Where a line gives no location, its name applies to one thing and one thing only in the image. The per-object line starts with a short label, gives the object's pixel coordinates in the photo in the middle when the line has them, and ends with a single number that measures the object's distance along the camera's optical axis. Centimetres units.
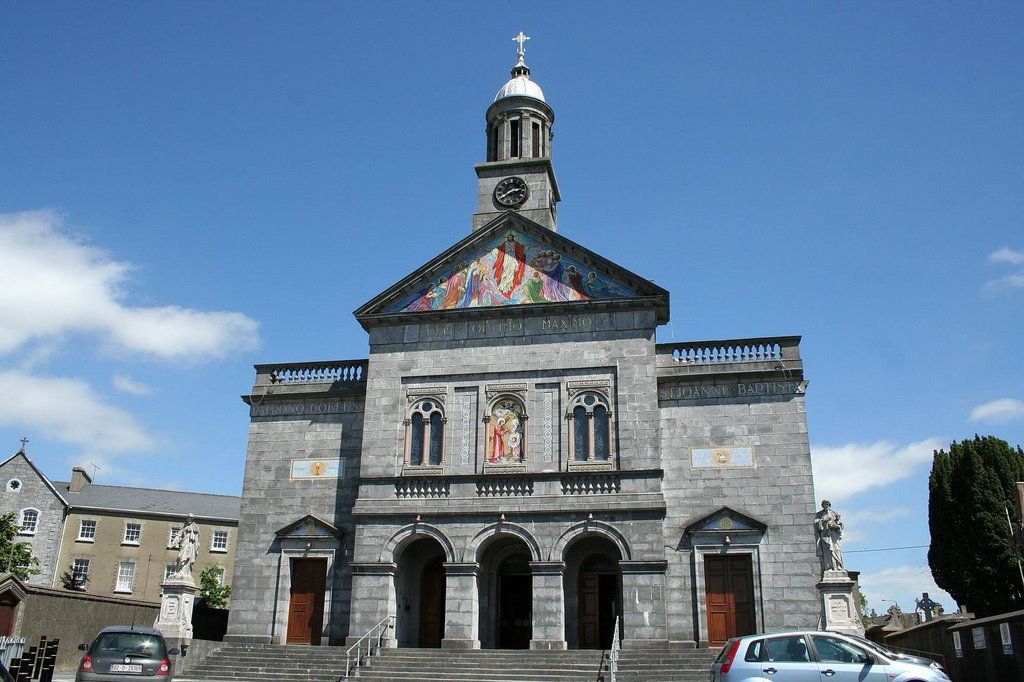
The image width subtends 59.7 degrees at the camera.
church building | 2639
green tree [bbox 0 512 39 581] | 3675
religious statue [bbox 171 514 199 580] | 2792
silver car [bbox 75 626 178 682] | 1695
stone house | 4797
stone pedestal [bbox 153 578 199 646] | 2672
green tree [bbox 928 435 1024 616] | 3581
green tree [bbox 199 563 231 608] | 4650
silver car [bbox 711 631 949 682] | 1338
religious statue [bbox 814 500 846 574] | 2523
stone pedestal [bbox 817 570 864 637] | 2452
